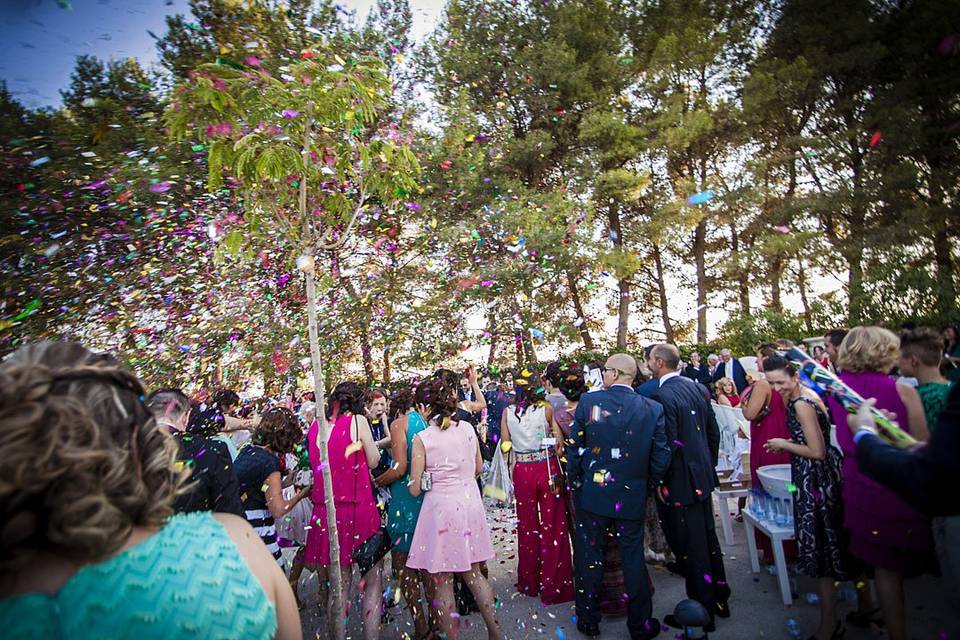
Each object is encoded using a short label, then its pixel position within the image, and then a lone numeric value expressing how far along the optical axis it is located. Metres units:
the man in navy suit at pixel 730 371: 9.82
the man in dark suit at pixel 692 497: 3.96
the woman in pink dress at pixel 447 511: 3.69
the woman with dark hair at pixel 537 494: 4.75
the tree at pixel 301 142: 3.31
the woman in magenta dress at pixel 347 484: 4.13
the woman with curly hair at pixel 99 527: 0.94
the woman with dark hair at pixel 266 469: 3.82
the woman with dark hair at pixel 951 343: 5.15
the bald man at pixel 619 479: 3.81
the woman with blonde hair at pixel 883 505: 2.92
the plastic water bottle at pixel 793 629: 3.57
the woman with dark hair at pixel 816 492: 3.39
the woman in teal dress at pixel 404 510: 4.07
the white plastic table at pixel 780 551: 3.98
